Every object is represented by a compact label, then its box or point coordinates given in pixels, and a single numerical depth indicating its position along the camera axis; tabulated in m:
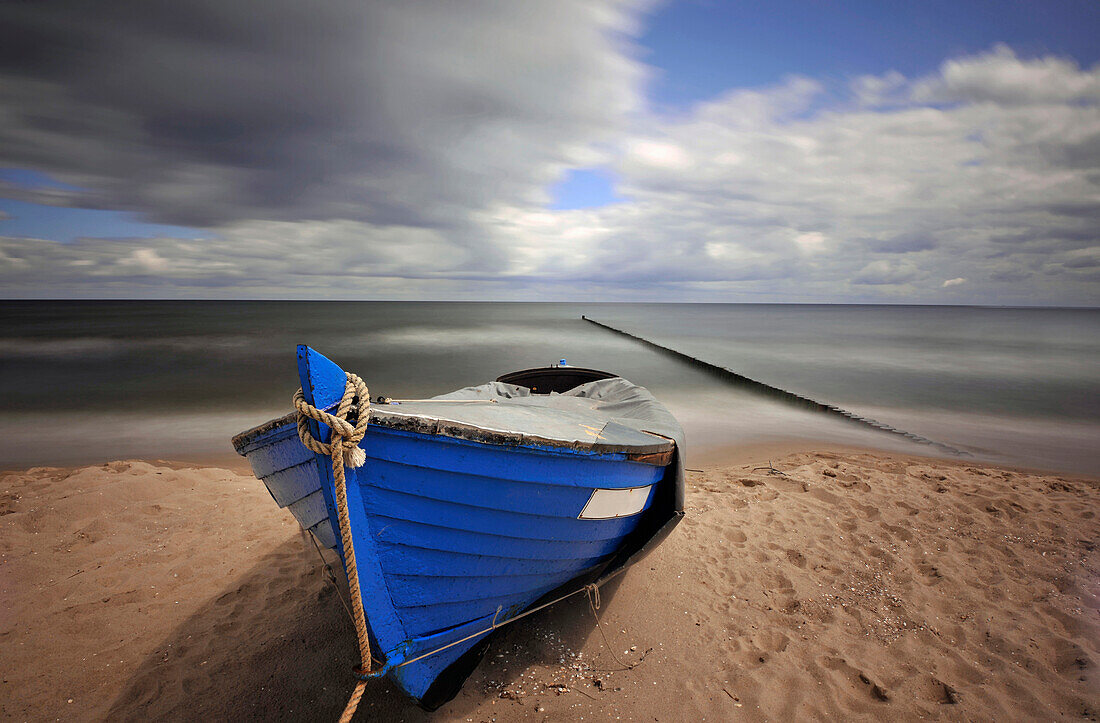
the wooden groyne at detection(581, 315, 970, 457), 10.66
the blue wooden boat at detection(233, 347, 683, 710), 2.59
